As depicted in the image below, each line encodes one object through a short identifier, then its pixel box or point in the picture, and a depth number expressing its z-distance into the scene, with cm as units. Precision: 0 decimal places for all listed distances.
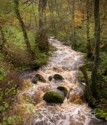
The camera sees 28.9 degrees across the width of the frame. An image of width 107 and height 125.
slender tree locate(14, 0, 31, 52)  1225
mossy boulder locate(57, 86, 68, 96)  1109
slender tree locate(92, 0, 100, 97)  866
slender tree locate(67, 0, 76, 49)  2035
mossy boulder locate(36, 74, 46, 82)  1221
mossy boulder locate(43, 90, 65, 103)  1004
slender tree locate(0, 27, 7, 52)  1225
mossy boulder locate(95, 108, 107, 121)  904
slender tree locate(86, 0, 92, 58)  1579
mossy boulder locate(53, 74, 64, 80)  1261
